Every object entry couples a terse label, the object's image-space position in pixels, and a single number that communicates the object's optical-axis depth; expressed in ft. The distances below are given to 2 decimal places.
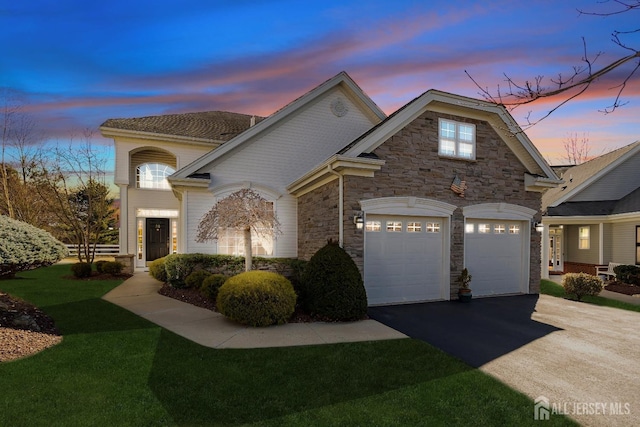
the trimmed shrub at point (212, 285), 33.27
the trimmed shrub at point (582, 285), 38.27
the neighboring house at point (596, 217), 54.60
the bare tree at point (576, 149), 118.21
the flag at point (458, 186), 36.37
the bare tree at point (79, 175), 60.13
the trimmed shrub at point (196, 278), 37.17
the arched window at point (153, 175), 59.21
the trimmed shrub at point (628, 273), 48.55
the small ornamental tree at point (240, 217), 31.65
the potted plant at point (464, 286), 35.35
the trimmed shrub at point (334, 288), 26.99
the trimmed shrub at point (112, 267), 49.93
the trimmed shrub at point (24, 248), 20.45
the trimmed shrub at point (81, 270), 48.39
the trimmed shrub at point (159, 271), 44.27
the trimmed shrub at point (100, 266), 50.73
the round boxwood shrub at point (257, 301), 25.13
